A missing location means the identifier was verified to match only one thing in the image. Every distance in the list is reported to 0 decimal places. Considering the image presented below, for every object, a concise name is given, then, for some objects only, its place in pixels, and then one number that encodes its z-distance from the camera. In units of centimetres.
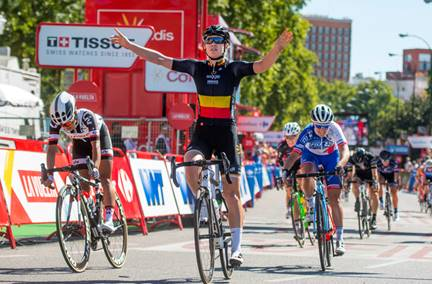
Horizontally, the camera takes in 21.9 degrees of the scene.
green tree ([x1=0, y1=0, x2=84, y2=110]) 3878
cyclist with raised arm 979
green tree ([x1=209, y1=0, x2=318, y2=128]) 4425
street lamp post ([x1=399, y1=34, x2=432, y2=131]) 8020
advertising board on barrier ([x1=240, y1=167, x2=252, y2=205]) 2693
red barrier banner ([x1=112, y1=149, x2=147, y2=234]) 1625
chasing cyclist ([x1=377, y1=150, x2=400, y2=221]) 2272
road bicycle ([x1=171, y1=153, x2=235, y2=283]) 921
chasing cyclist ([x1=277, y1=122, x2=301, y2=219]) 1848
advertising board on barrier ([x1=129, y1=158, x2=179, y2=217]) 1716
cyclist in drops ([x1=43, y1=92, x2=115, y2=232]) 1020
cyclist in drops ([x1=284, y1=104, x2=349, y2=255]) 1291
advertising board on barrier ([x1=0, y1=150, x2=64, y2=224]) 1338
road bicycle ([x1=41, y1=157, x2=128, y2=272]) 1010
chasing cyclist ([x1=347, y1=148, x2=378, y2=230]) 1949
